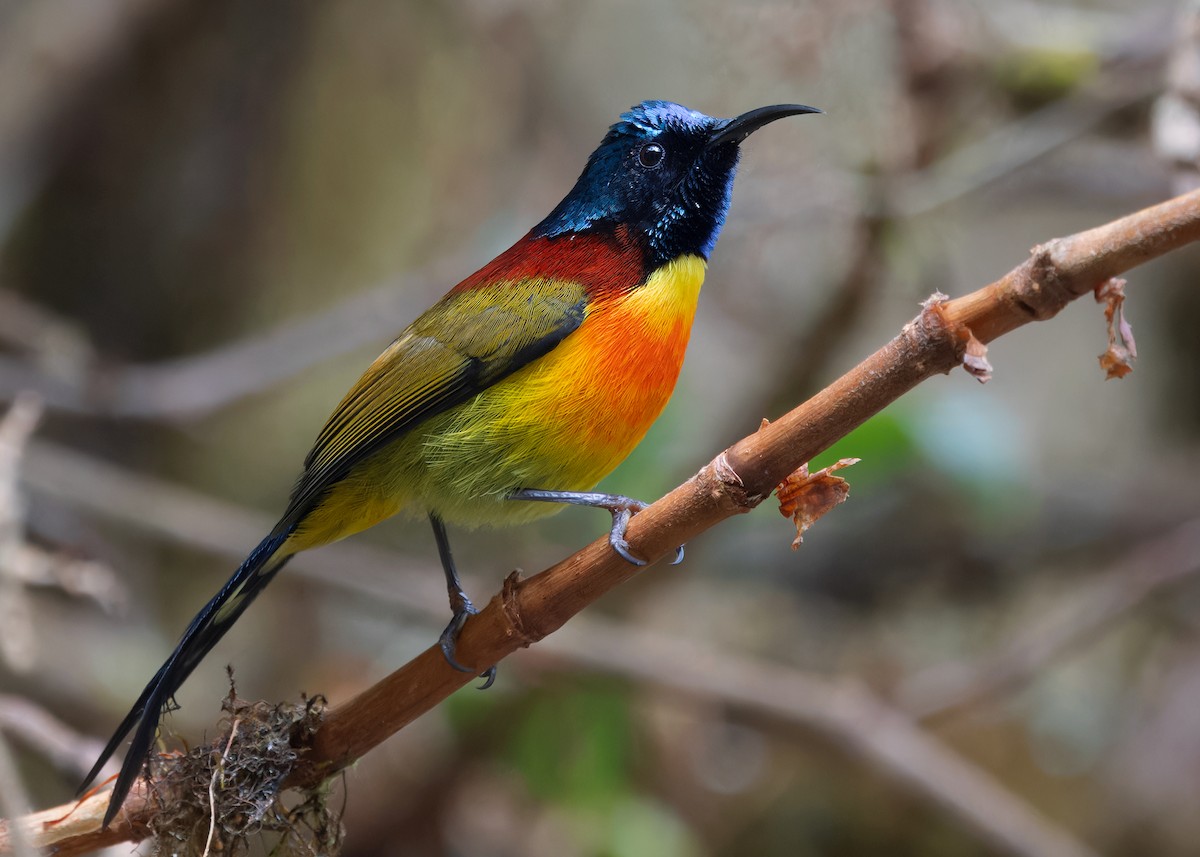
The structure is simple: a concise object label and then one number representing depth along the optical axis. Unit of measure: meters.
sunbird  2.39
